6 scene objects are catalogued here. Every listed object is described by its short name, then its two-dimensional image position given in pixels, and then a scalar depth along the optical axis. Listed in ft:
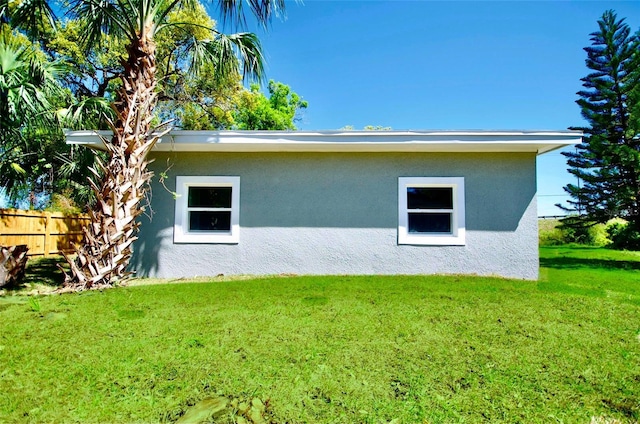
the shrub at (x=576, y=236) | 60.64
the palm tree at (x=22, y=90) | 20.20
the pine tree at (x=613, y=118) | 40.91
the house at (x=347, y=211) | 22.80
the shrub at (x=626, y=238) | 51.11
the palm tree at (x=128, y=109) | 18.75
